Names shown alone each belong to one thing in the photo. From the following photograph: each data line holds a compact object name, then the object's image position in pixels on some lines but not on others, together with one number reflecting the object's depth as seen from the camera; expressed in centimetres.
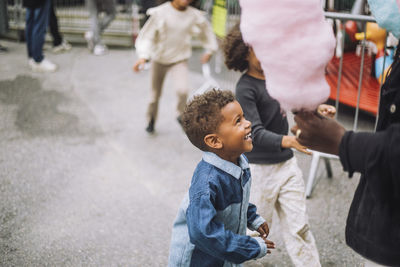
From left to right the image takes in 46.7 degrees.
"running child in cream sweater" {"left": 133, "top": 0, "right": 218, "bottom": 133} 484
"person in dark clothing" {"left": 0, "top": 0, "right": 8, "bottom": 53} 910
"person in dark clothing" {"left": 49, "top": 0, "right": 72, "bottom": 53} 855
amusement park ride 485
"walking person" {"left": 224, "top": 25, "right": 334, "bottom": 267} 271
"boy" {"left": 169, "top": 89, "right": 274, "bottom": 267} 199
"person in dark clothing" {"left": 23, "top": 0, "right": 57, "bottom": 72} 707
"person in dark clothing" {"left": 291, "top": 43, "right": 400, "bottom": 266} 141
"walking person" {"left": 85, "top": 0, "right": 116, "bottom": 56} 863
